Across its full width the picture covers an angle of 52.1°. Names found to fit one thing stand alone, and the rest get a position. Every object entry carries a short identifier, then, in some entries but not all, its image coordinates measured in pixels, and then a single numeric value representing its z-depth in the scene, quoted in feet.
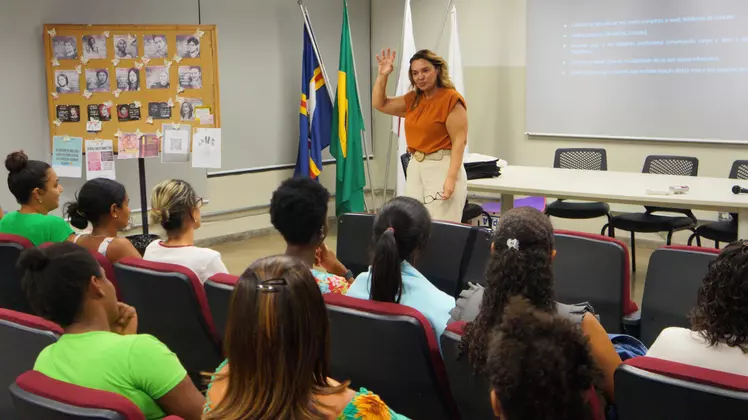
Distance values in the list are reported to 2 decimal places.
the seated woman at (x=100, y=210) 10.69
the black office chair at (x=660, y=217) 16.97
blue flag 22.99
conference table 14.01
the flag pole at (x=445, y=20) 24.44
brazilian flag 23.24
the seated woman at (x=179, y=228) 9.76
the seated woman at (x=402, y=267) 7.41
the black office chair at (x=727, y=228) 15.78
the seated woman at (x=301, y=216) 8.89
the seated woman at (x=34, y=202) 11.53
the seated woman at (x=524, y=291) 6.20
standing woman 14.06
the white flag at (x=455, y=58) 23.39
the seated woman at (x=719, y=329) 5.96
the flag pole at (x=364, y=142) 23.56
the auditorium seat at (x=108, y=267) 9.56
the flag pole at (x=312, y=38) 22.56
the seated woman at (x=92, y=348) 5.77
